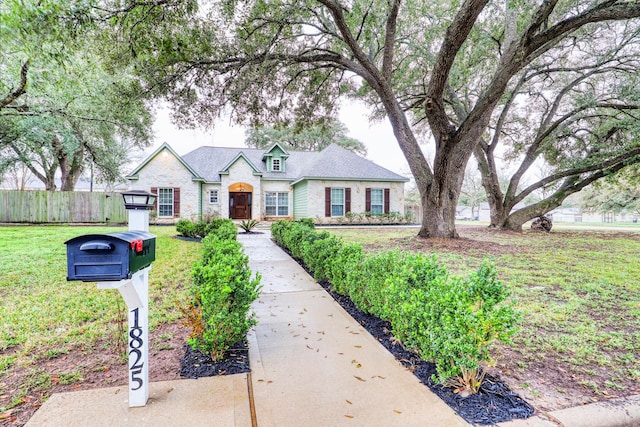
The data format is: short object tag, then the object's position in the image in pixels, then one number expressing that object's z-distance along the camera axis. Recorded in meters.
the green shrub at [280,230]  9.02
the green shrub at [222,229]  6.32
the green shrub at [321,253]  4.73
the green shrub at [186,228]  11.22
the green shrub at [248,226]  13.23
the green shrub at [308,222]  10.02
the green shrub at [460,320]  1.96
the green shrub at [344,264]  3.85
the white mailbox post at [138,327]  1.93
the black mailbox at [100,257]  1.53
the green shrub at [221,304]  2.46
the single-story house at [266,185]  17.80
